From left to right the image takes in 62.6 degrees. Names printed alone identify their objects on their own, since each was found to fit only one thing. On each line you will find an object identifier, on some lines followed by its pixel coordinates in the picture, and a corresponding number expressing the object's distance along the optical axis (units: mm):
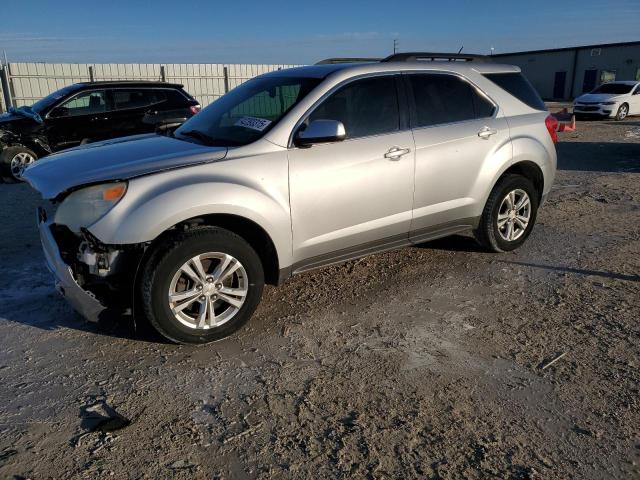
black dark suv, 9047
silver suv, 3277
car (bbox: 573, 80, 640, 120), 20422
